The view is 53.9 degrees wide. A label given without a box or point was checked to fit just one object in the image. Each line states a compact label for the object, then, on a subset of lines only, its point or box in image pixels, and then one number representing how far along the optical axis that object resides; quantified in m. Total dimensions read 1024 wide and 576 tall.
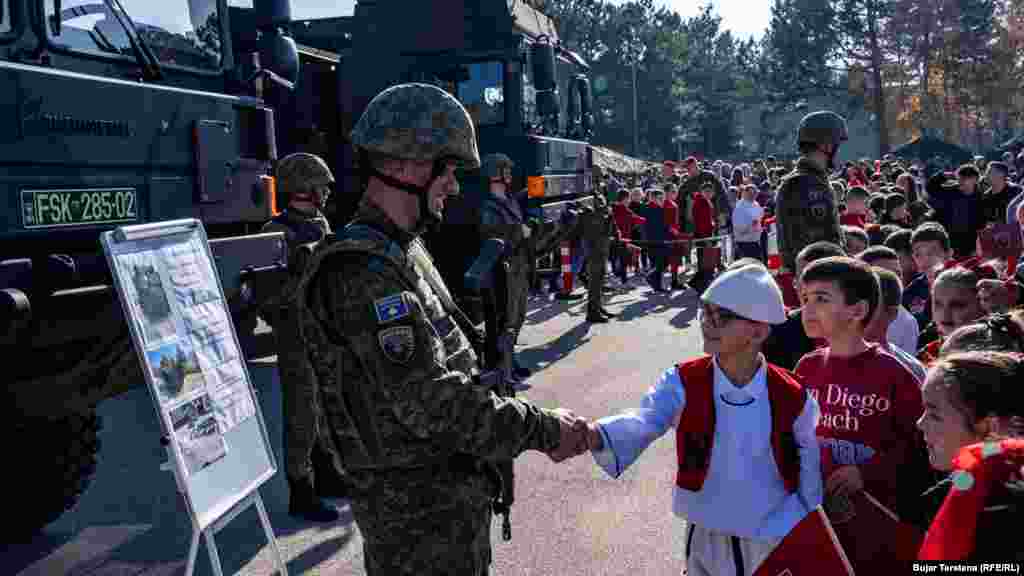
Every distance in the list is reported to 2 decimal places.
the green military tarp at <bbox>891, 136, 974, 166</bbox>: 33.09
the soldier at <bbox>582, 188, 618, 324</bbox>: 12.29
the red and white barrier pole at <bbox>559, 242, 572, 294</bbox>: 14.02
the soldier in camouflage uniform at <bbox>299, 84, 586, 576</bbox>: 2.50
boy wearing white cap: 2.91
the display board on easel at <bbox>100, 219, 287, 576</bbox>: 3.76
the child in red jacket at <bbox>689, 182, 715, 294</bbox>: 15.59
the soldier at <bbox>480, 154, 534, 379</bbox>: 8.99
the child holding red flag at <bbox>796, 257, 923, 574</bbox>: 3.15
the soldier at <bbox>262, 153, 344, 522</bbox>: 5.23
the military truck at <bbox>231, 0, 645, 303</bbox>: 10.16
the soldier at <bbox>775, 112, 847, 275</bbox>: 5.99
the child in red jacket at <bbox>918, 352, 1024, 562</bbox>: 1.67
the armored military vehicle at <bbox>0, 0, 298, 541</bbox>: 4.27
